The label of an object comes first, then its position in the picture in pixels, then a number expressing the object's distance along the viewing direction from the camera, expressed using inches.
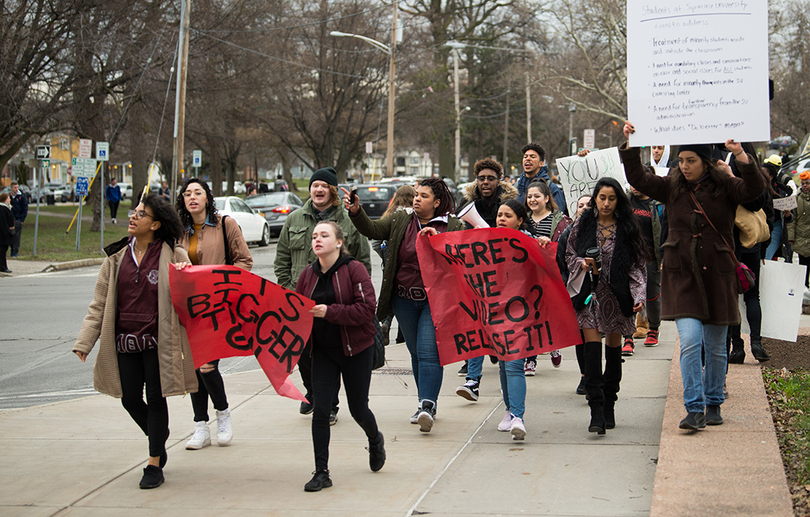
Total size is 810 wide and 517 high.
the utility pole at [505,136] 2630.4
